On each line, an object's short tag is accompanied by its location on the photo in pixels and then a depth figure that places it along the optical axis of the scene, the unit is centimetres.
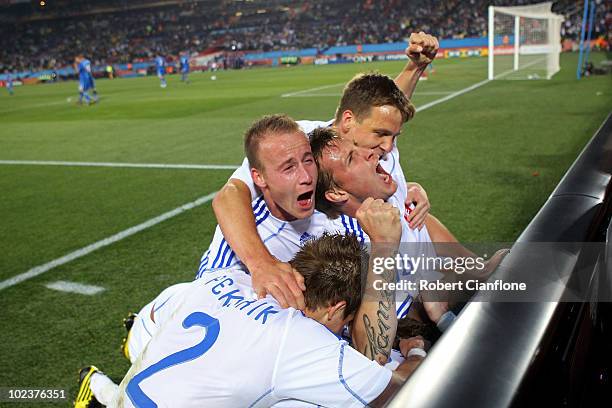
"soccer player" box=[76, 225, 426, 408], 165
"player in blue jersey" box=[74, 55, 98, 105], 2023
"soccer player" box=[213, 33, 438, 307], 203
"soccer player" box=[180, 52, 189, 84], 3144
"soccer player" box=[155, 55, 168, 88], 2861
